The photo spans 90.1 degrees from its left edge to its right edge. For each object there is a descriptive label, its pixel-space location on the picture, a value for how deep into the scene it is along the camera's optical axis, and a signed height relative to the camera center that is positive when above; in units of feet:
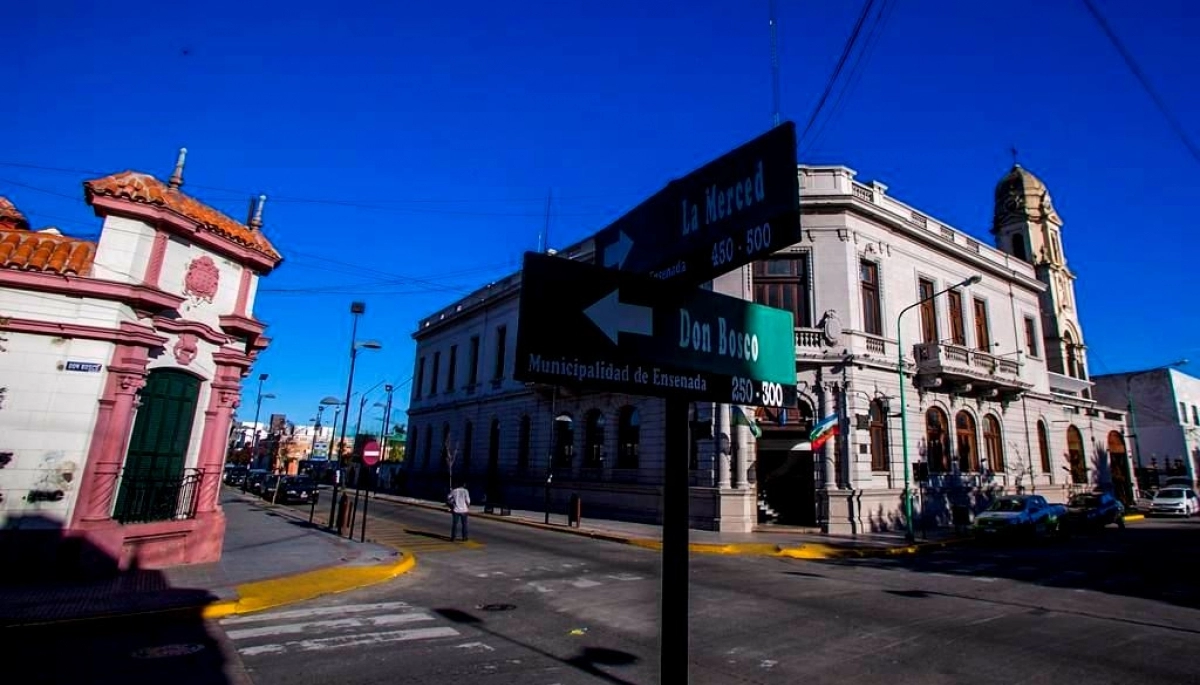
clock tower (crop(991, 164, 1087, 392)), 135.44 +55.24
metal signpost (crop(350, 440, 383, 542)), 56.08 +0.91
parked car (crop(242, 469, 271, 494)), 130.86 -5.46
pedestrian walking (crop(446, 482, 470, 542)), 58.39 -3.66
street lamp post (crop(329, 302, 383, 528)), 65.97 +12.72
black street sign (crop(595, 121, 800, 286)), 9.48 +4.45
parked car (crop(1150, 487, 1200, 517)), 112.16 -0.45
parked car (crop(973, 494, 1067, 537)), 67.05 -2.83
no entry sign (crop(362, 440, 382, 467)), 56.08 +0.93
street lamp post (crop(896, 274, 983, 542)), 64.59 +2.46
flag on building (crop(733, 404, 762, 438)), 73.97 +7.10
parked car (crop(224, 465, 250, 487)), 175.27 -5.49
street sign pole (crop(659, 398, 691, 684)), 9.32 -1.15
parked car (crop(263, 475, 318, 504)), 110.83 -5.41
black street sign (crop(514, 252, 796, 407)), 9.16 +2.28
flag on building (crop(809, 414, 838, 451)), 70.79 +6.04
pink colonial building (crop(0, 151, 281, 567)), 32.68 +4.22
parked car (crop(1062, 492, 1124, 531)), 81.87 -2.09
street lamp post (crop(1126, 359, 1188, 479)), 152.44 +27.54
